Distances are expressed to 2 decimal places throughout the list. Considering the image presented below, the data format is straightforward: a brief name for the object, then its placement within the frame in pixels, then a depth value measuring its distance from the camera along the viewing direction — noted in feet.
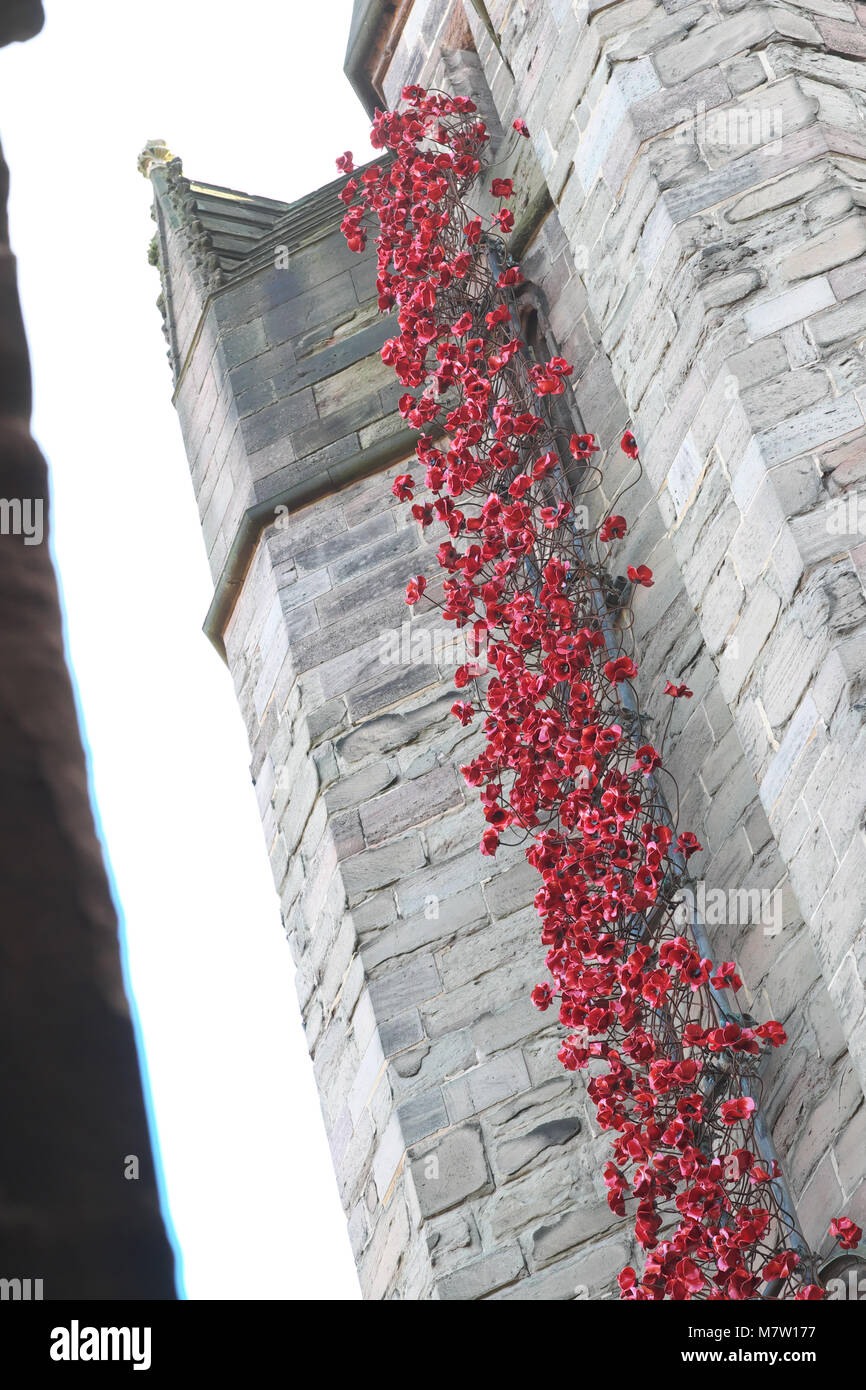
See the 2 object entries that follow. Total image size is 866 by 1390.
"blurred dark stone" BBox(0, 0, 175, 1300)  12.13
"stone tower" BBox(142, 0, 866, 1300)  49.86
